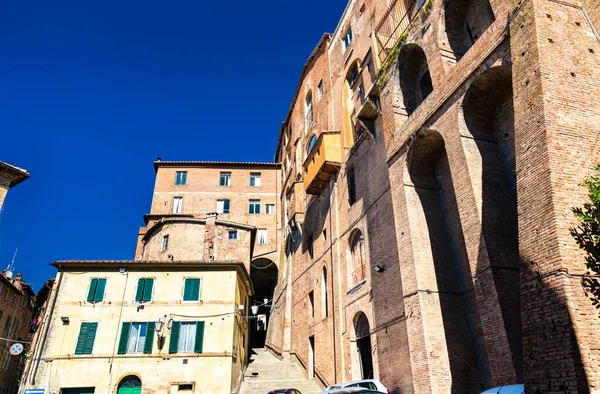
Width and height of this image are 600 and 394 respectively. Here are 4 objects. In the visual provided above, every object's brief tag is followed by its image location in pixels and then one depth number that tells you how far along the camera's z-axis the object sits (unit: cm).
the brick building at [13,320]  3060
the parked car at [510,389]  811
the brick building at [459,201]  798
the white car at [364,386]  1406
